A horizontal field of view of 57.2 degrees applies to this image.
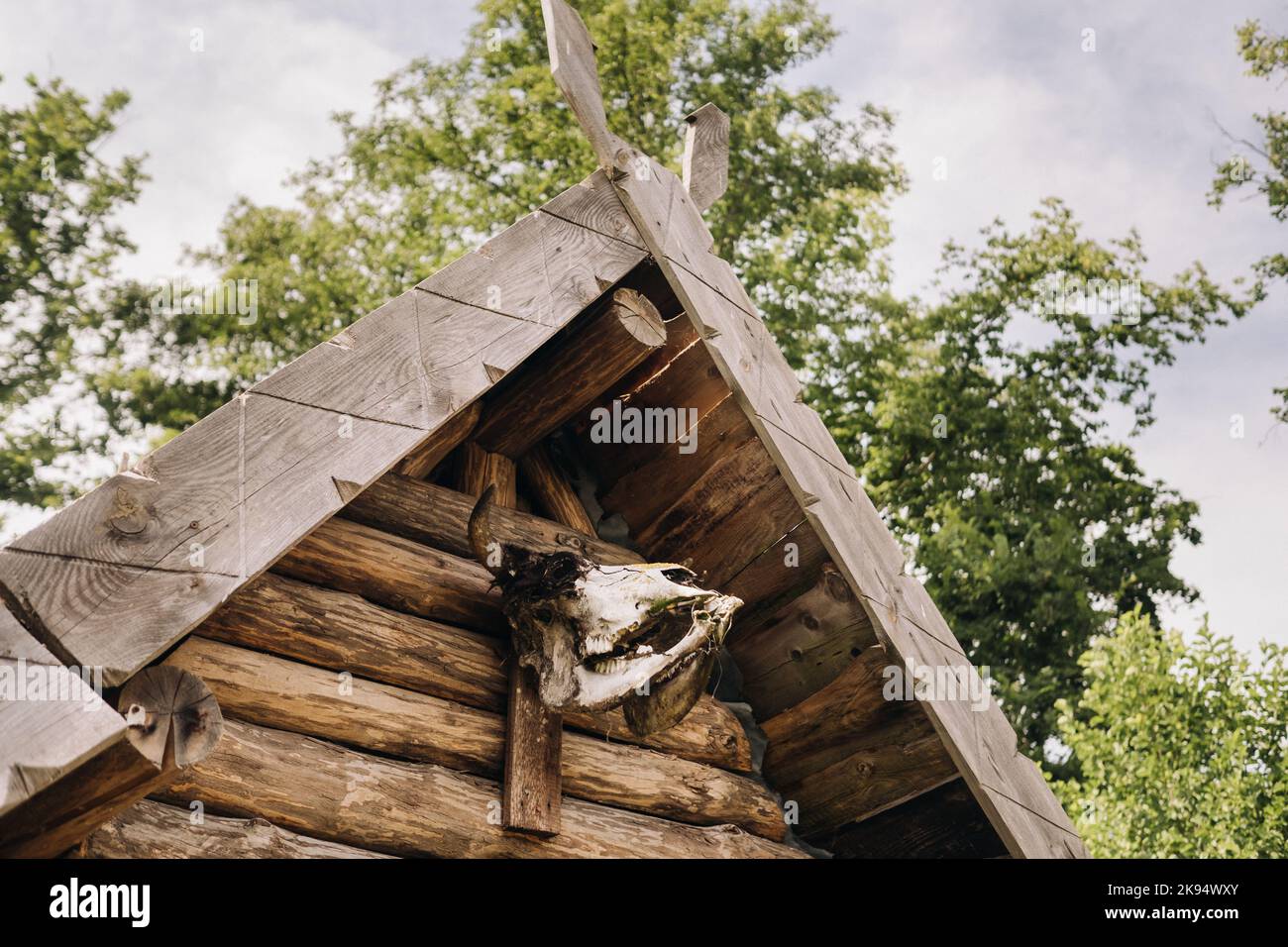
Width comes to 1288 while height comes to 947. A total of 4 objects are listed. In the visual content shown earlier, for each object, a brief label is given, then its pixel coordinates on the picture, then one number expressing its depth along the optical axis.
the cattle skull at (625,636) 3.09
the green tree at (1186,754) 10.41
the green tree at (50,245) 19.42
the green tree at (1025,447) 16.89
